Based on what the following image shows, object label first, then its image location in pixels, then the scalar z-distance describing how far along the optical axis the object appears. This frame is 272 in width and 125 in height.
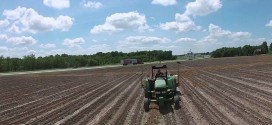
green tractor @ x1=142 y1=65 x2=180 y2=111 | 8.08
